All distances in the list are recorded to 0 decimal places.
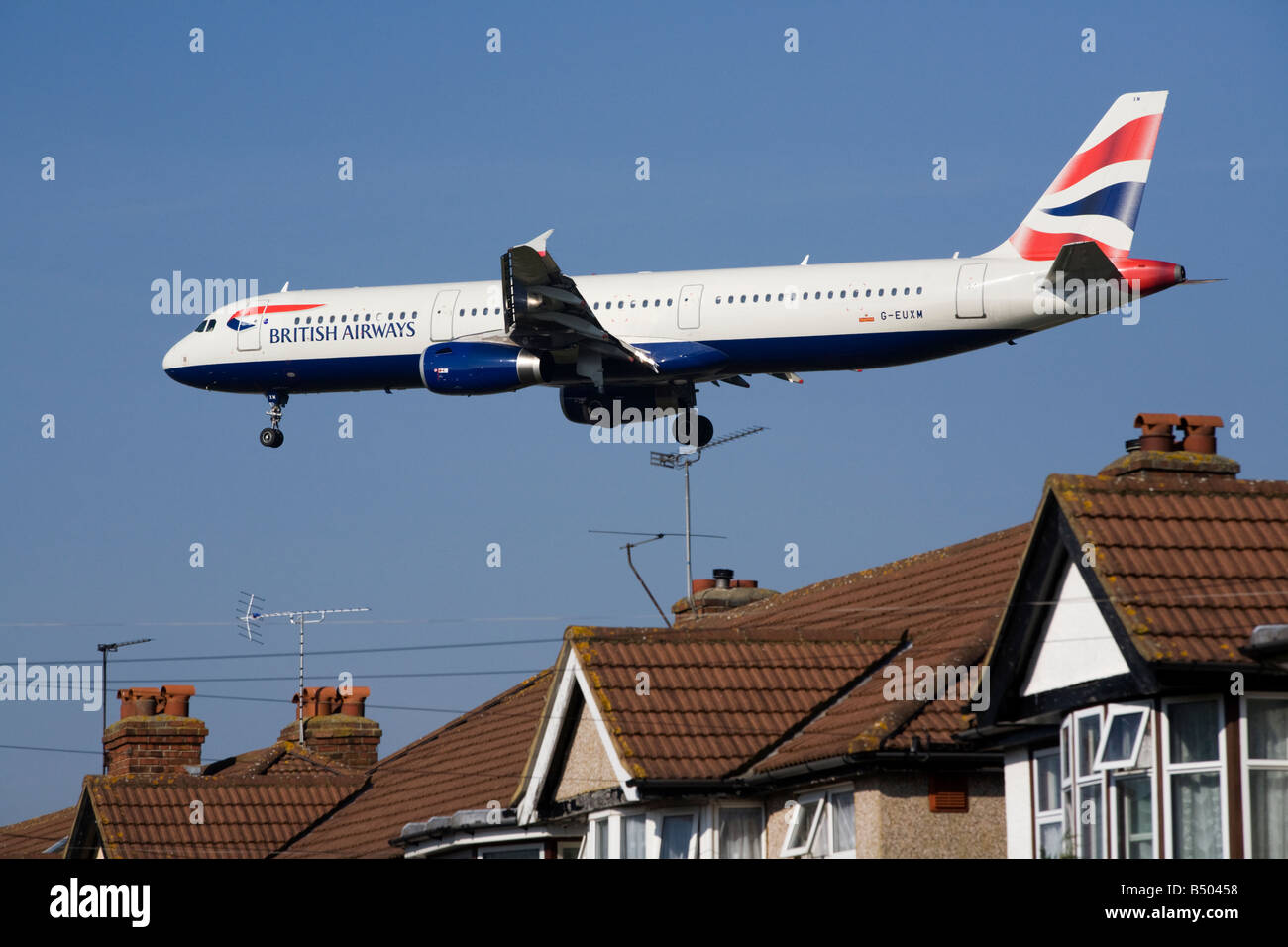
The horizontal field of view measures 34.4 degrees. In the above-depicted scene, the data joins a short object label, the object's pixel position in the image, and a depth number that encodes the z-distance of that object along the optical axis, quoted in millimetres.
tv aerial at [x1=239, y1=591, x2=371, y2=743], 43938
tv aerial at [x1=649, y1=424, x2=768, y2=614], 43031
